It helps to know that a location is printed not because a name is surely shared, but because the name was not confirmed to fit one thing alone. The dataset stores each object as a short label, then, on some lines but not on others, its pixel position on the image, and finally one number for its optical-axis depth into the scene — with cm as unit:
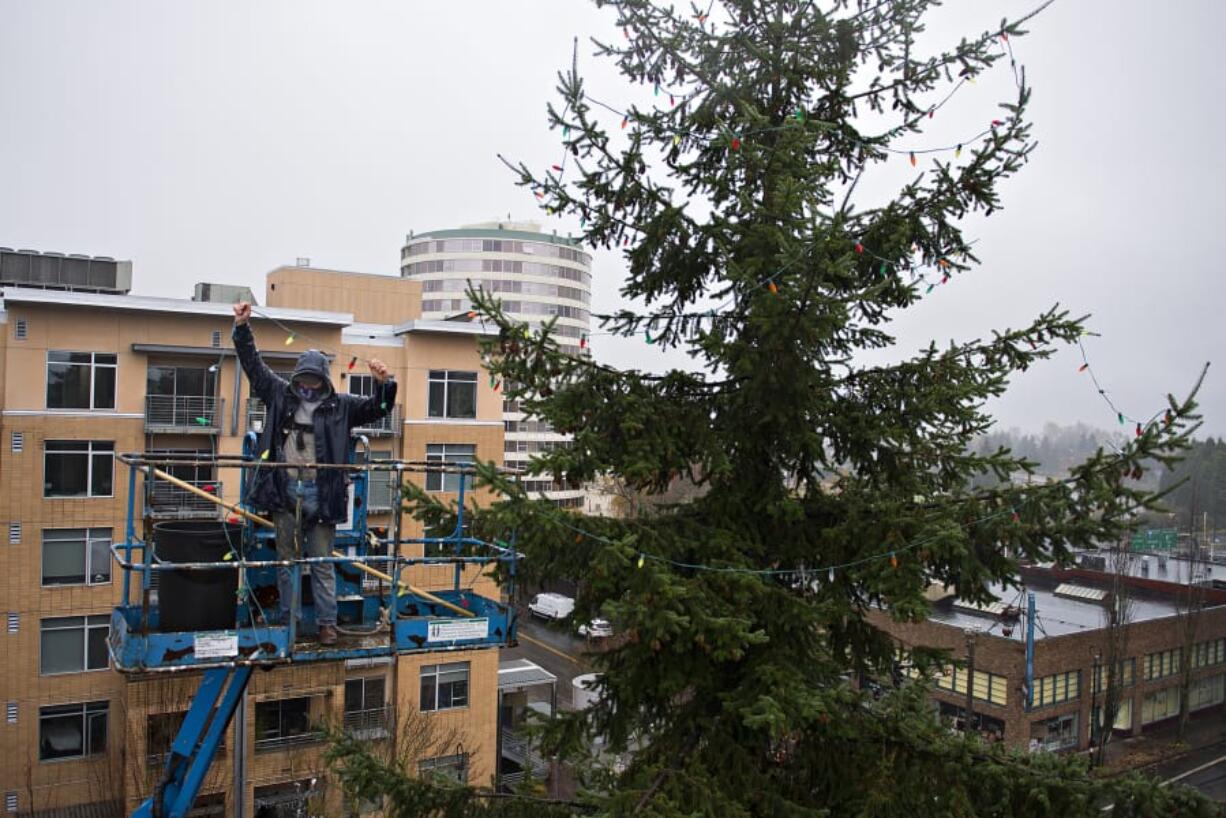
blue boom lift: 601
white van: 4419
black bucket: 634
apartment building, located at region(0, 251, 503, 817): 1953
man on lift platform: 672
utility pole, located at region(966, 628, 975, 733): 2113
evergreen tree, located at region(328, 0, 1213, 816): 564
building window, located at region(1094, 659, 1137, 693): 2817
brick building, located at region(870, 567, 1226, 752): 2836
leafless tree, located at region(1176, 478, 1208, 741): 3206
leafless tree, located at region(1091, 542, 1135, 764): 2791
